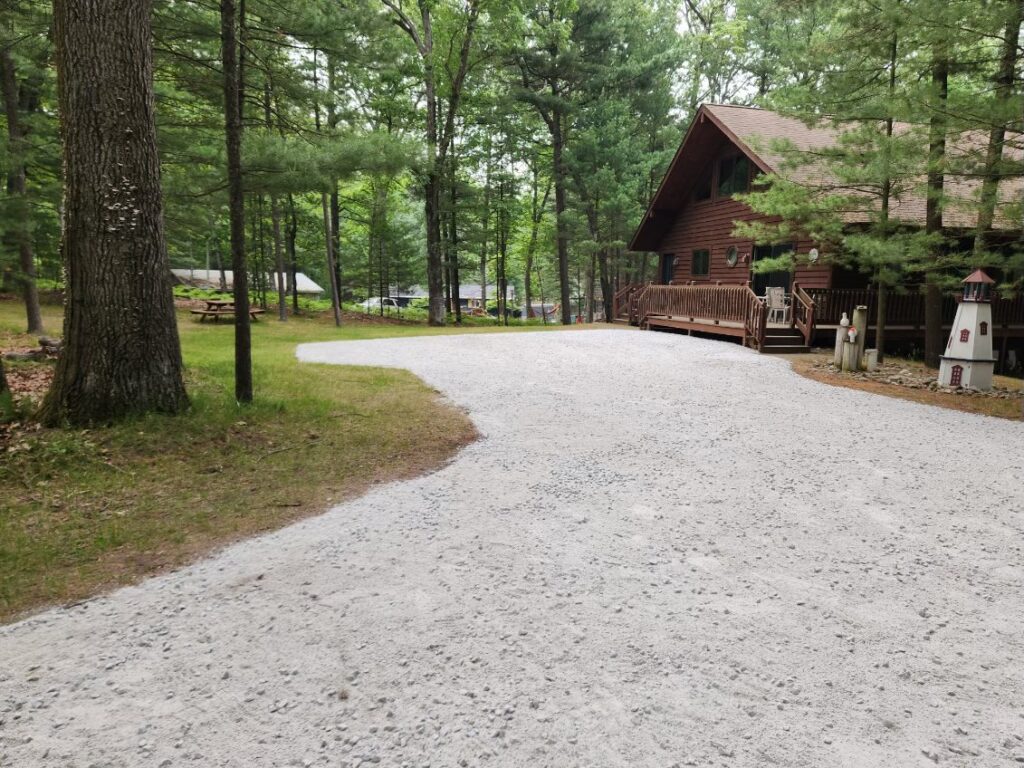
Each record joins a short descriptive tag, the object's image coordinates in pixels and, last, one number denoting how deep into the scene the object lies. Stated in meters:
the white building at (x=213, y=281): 44.84
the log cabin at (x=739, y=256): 13.71
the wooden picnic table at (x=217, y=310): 19.38
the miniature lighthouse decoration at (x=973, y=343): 8.81
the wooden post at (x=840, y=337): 11.10
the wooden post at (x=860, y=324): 11.01
